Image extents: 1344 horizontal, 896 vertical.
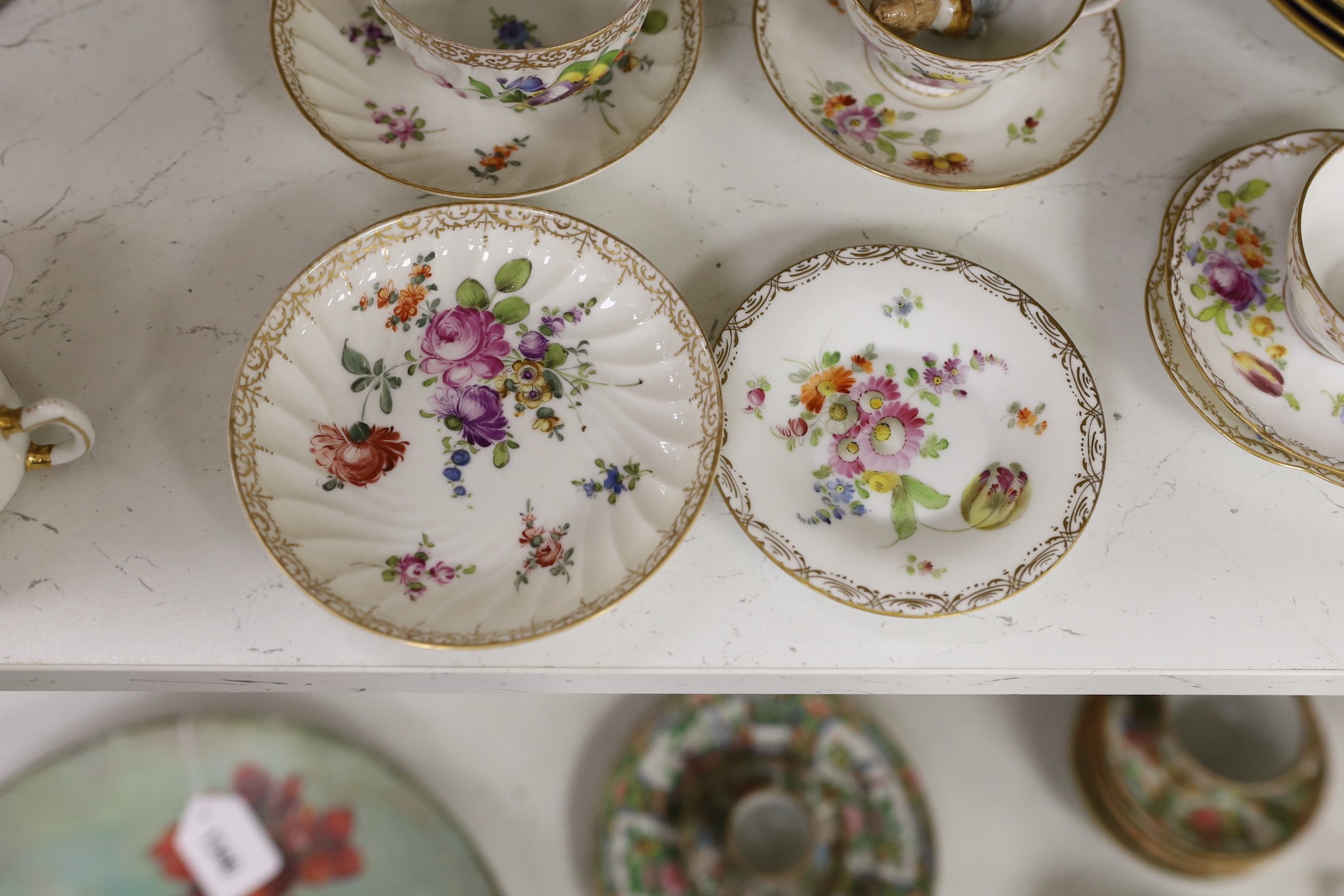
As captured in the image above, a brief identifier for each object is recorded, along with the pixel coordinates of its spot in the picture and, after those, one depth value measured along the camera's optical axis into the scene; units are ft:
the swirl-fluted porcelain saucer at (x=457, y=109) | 1.91
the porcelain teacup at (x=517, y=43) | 1.72
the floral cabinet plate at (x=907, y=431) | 1.75
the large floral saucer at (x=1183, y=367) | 1.88
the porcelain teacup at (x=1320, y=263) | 1.74
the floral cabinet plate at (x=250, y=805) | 3.22
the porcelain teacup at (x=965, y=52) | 1.84
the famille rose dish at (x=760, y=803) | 3.30
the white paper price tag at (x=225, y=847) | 3.31
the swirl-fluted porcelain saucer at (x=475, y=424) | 1.65
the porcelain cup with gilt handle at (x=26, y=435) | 1.59
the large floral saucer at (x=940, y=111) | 2.05
